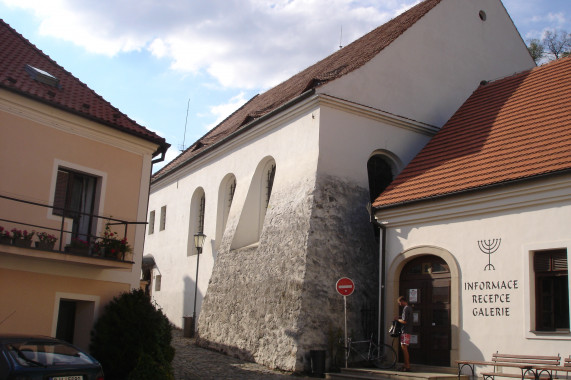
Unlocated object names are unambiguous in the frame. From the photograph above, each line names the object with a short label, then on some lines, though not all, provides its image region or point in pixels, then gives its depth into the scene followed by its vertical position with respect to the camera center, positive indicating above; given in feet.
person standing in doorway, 48.73 -1.27
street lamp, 75.87 +6.96
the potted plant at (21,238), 40.05 +3.43
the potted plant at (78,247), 43.01 +3.30
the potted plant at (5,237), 39.65 +3.44
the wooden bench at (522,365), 38.96 -3.00
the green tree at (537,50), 116.98 +50.59
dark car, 28.02 -3.16
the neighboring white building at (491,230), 43.19 +6.67
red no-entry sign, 51.29 +1.91
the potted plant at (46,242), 41.27 +3.41
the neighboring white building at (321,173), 55.77 +14.18
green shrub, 42.22 -2.67
